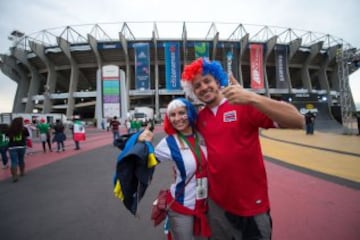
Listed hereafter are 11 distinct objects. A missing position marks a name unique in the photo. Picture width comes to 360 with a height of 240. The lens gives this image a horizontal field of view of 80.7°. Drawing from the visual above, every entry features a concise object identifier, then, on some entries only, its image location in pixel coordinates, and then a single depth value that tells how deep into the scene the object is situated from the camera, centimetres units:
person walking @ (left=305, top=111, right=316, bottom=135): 1441
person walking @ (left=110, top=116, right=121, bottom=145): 1318
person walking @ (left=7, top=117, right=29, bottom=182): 609
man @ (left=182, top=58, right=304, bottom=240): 132
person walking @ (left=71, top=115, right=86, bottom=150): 1138
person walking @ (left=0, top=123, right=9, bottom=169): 757
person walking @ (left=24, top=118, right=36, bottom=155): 964
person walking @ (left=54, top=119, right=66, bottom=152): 1095
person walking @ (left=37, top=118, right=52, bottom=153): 1103
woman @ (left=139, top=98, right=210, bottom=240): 161
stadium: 3931
